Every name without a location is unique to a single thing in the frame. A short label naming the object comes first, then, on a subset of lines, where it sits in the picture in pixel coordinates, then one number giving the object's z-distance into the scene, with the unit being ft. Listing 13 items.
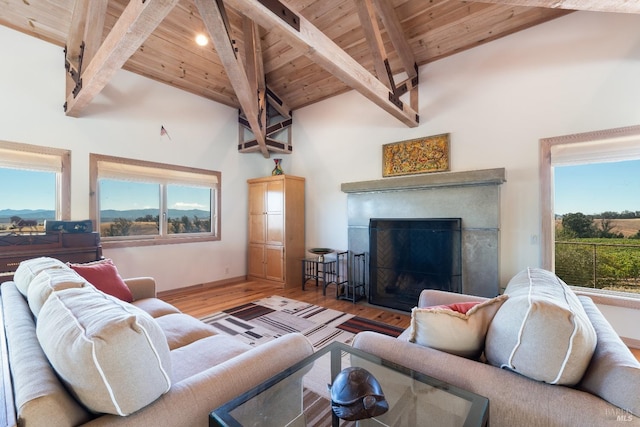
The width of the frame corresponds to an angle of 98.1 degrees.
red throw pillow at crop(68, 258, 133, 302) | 6.82
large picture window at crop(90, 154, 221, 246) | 12.01
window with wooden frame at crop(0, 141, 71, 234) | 9.95
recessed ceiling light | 10.84
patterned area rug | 9.12
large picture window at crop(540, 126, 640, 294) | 9.03
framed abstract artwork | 11.75
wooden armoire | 15.15
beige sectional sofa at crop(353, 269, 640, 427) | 2.65
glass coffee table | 3.05
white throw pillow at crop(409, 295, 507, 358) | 3.79
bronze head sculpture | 2.94
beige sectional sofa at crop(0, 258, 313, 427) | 2.40
